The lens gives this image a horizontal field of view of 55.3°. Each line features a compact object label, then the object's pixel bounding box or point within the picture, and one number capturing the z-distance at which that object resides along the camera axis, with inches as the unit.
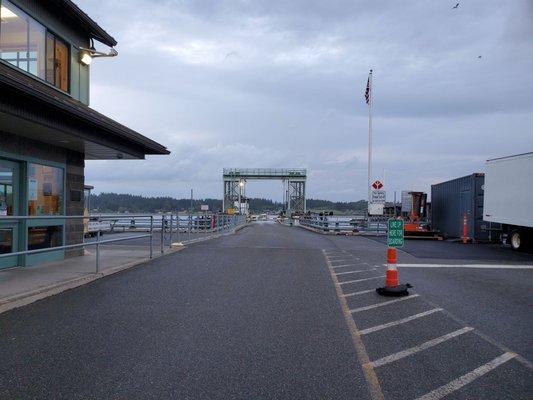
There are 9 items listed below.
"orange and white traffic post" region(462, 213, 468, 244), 952.3
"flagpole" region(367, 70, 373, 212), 1307.6
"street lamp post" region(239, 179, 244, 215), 2651.3
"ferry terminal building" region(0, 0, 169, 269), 401.1
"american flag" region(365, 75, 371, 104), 1350.9
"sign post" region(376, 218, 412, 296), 353.7
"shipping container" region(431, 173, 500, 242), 957.8
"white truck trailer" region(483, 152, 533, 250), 745.0
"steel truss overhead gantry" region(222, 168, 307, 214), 2780.5
